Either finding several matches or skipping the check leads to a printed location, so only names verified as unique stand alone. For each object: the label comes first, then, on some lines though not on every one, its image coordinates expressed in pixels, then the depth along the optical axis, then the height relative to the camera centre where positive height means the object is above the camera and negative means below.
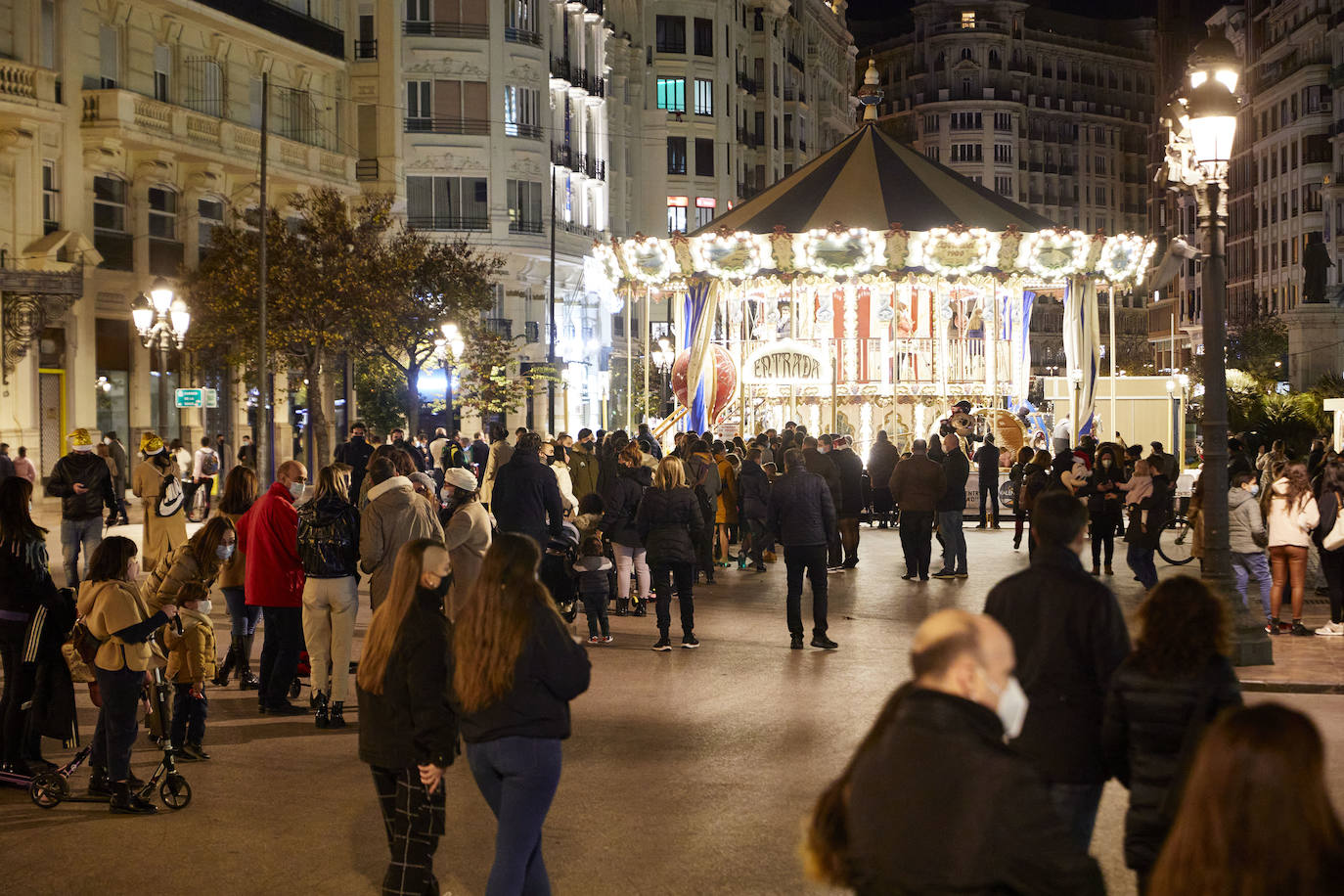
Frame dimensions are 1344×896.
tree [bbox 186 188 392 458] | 35.03 +2.75
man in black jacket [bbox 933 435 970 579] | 19.70 -1.23
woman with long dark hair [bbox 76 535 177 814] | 8.25 -1.06
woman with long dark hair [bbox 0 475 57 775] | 8.83 -0.81
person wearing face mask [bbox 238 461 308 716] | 10.90 -1.02
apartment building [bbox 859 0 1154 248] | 131.75 +24.13
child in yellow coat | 9.05 -1.24
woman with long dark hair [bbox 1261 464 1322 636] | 14.61 -1.00
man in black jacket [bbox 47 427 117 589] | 17.27 -0.72
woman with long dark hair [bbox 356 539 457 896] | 6.21 -1.04
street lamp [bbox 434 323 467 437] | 31.70 +1.43
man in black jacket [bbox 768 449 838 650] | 13.93 -0.94
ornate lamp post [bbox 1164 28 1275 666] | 12.41 +1.26
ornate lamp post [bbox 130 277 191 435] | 24.69 +1.55
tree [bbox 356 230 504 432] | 36.62 +2.64
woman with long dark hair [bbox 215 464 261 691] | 11.64 -0.96
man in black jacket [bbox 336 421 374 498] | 21.89 -0.41
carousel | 28.75 +2.39
